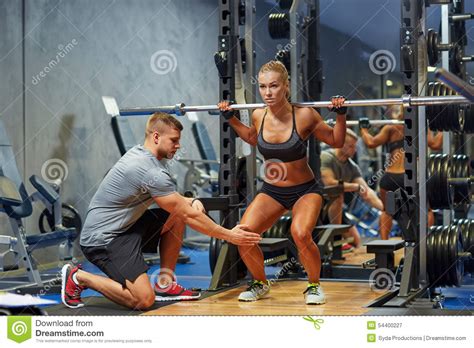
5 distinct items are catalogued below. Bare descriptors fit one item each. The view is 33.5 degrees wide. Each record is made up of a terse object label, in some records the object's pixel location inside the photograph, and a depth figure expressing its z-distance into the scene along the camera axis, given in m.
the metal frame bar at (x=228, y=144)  5.22
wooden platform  4.15
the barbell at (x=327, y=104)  4.34
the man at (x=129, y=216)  4.14
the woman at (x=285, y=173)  4.41
